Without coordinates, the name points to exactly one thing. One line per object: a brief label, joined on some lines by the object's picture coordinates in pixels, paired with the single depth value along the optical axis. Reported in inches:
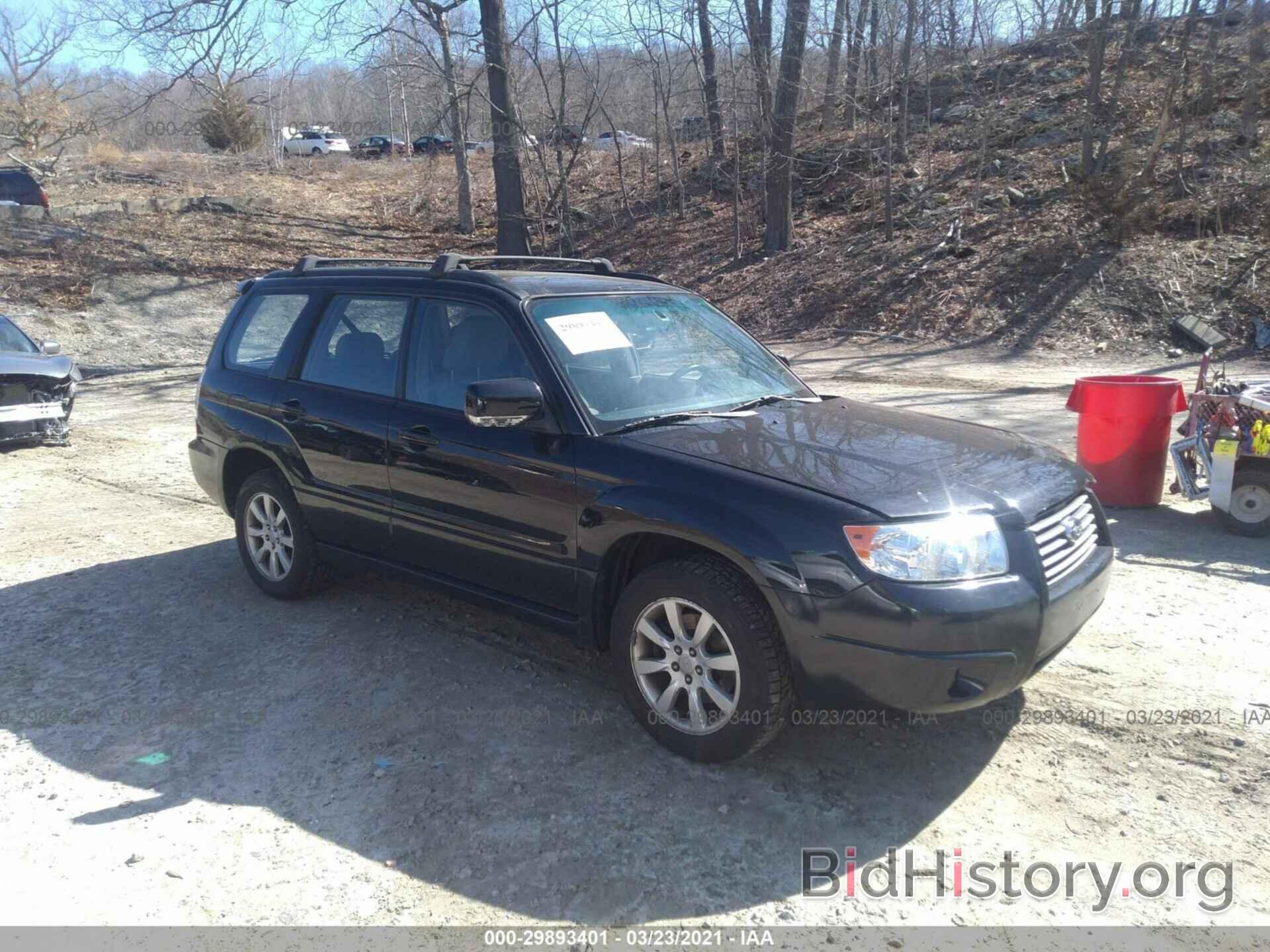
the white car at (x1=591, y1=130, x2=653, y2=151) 1119.0
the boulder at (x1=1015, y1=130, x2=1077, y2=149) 841.2
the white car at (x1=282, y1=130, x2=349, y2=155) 1873.8
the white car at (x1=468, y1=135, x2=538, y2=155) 750.5
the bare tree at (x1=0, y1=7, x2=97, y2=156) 1224.2
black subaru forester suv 127.3
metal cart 237.6
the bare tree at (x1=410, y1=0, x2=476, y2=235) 683.4
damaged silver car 372.2
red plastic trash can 259.6
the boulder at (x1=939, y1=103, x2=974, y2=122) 959.6
